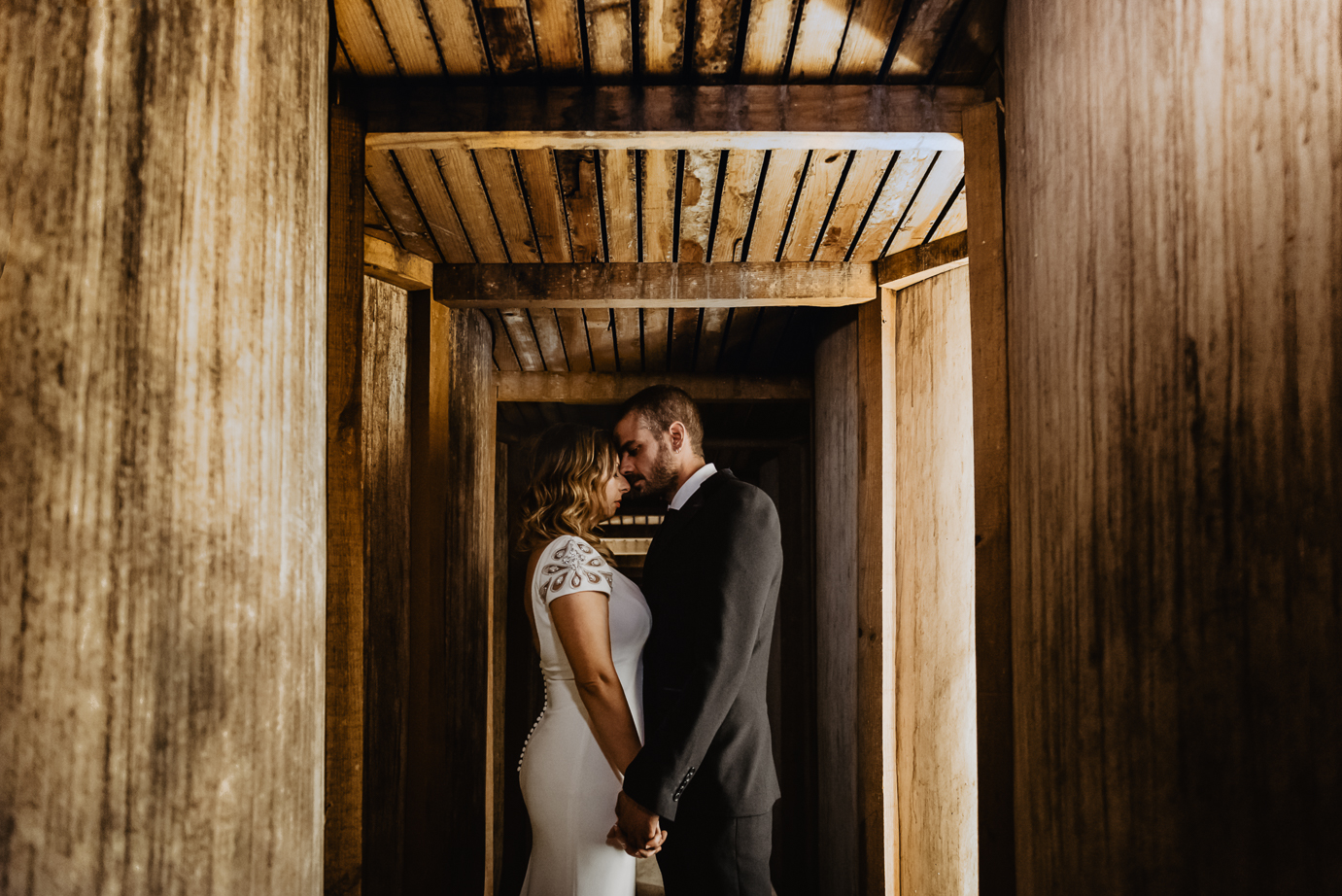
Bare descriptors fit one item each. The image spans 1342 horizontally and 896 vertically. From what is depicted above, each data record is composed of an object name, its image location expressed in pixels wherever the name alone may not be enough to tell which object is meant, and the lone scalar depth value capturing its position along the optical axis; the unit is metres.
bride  2.33
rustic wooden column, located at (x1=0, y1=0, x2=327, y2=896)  0.96
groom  2.24
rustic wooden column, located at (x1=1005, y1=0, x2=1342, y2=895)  0.89
